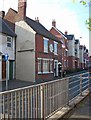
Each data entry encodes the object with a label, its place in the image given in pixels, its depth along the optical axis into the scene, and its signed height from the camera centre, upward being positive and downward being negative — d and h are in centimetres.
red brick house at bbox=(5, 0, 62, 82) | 1302 +194
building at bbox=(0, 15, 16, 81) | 1185 +202
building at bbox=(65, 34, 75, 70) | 2657 +315
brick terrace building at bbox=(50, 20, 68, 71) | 2378 +612
